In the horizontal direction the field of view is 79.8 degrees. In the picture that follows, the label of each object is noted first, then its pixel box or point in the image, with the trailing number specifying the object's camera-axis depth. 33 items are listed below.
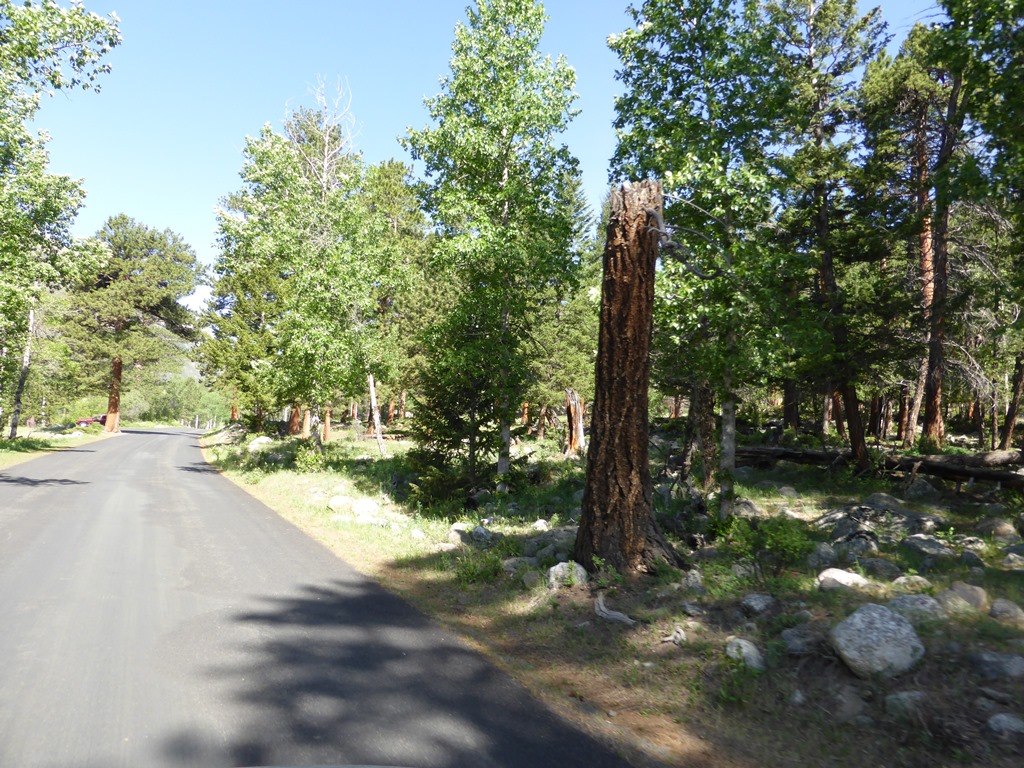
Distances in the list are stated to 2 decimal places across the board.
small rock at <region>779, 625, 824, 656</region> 5.02
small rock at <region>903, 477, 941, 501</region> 13.60
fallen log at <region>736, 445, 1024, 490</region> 13.18
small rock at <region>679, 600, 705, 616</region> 6.26
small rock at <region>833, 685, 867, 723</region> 4.34
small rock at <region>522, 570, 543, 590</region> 7.83
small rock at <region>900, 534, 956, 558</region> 7.74
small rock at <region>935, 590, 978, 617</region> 5.13
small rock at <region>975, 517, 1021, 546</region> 8.94
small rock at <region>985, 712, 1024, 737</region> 3.73
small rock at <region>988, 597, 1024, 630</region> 4.94
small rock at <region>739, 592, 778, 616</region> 5.98
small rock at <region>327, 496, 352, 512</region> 14.14
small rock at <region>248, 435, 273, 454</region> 27.53
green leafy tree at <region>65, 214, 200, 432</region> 44.56
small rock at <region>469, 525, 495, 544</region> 10.48
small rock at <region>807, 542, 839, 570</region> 7.57
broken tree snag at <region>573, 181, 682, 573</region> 7.84
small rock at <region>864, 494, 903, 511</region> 11.79
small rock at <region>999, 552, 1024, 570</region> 7.12
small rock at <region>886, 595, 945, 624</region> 5.04
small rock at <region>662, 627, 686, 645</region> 5.80
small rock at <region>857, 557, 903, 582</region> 6.79
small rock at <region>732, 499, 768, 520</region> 11.24
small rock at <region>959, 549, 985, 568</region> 7.19
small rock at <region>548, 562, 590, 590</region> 7.56
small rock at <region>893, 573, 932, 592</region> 6.05
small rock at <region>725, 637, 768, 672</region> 5.09
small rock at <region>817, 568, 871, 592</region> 6.18
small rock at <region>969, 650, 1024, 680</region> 4.20
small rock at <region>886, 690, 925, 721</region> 4.11
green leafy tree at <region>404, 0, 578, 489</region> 14.91
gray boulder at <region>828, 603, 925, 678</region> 4.48
